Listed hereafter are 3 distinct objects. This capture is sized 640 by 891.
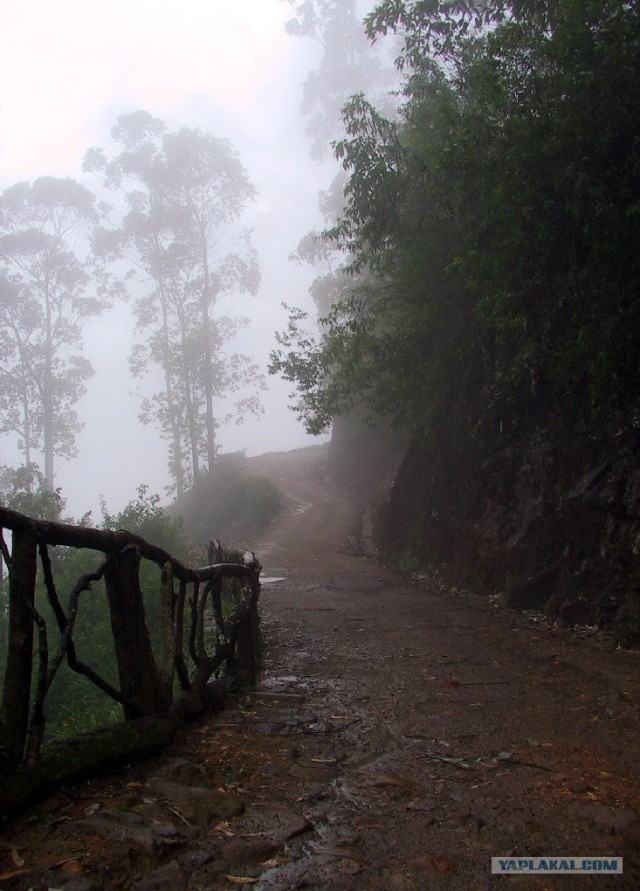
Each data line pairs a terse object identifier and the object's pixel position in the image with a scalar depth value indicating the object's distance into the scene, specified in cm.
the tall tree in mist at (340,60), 3234
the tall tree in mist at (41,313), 3228
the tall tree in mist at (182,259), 3431
